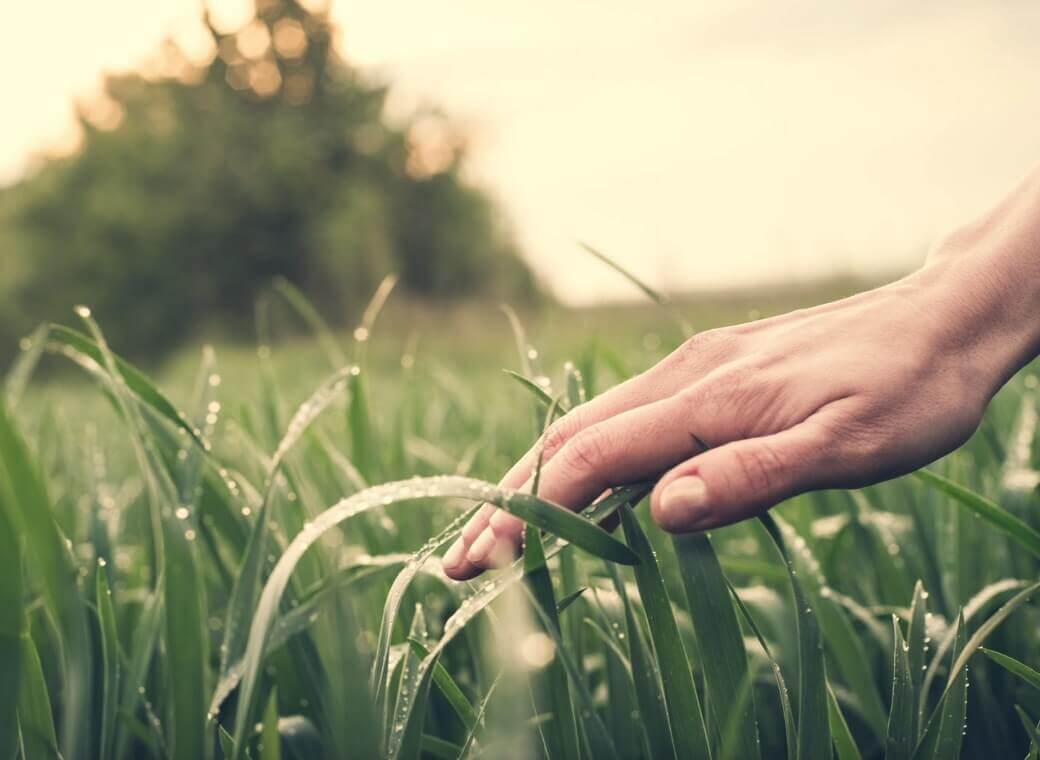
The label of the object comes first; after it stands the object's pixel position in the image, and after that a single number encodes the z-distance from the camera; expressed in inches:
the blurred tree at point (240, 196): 595.7
